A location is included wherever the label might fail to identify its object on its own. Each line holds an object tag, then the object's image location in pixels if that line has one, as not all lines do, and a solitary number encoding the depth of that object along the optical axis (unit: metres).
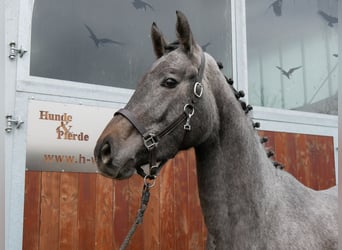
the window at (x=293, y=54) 4.15
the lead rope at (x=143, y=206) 2.04
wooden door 2.86
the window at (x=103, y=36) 3.10
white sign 2.92
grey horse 2.01
